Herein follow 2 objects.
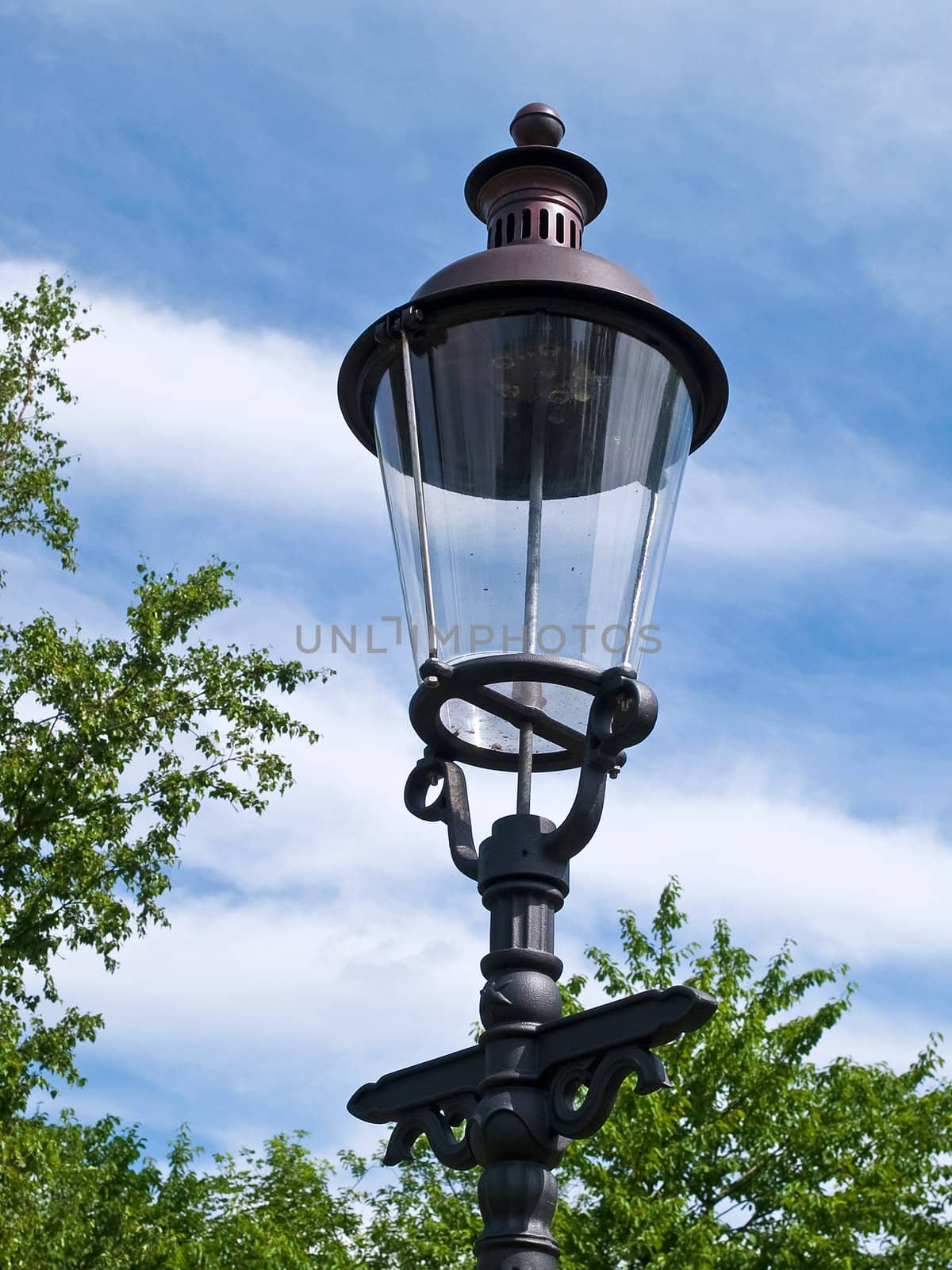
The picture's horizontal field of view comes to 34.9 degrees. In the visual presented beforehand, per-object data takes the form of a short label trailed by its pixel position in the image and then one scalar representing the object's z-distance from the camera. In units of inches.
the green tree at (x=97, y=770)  601.6
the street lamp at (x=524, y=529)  129.5
